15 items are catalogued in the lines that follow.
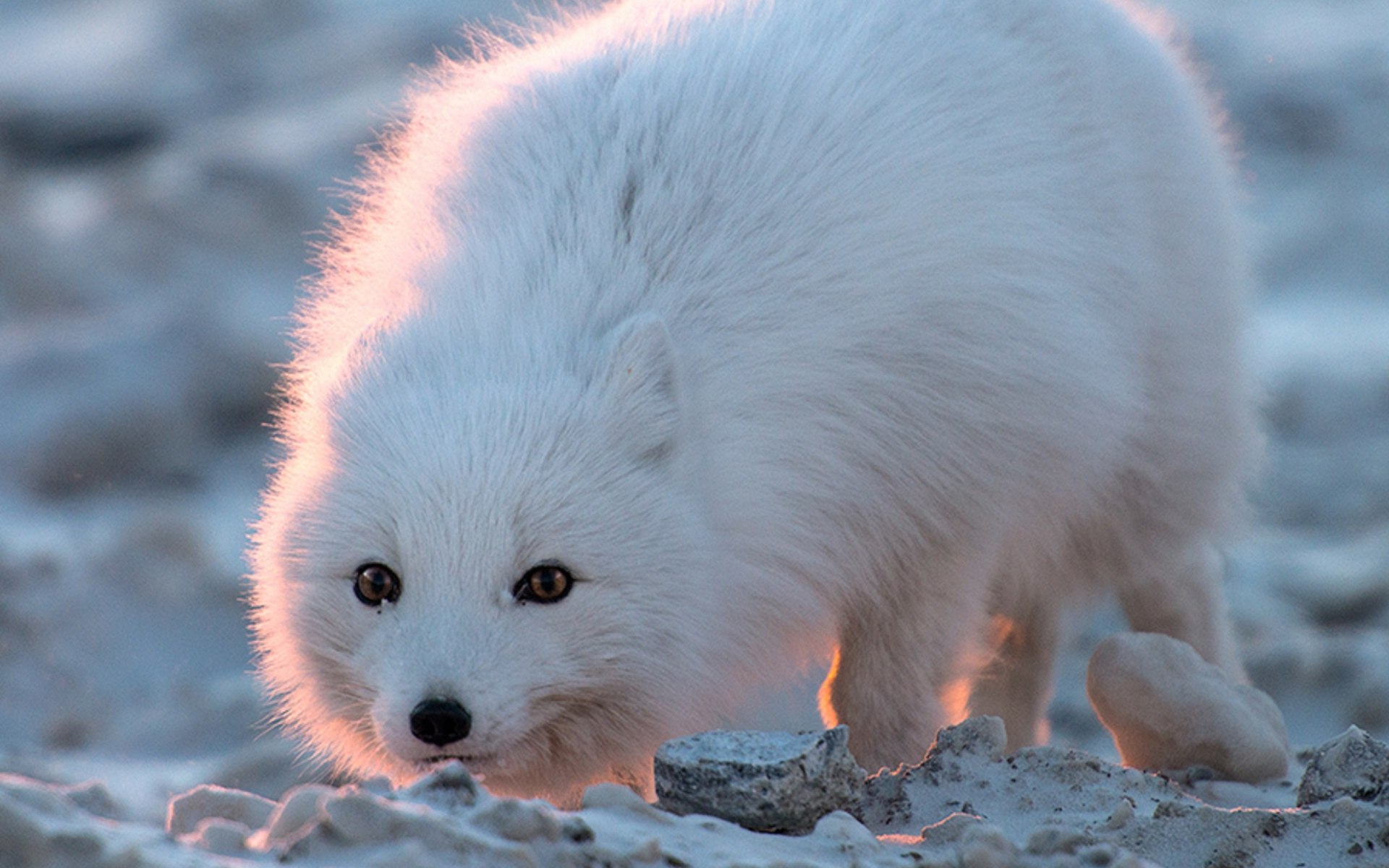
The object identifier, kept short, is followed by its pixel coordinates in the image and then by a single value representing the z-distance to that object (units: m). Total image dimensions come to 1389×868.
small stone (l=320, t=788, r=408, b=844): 4.37
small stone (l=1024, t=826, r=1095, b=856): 5.03
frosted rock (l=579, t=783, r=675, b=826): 5.09
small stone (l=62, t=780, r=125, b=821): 5.22
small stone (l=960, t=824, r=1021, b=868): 4.87
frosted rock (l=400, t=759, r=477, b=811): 4.76
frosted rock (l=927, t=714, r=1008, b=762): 6.56
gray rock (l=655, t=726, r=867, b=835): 5.43
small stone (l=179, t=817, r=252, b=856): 4.47
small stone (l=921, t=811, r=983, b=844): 5.57
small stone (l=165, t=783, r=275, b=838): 5.25
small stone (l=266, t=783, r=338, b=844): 4.54
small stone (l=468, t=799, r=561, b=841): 4.56
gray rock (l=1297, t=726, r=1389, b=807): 6.02
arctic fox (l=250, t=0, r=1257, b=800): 6.34
